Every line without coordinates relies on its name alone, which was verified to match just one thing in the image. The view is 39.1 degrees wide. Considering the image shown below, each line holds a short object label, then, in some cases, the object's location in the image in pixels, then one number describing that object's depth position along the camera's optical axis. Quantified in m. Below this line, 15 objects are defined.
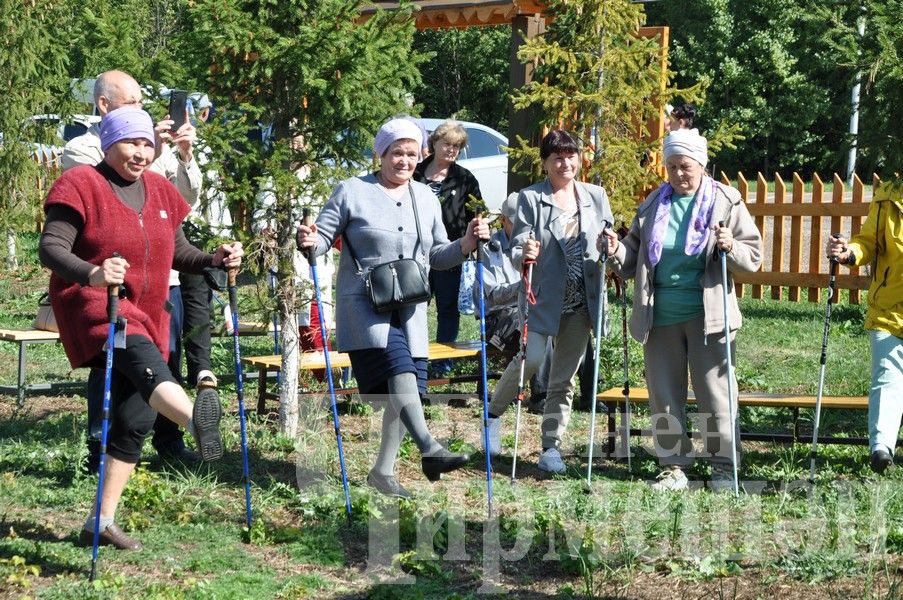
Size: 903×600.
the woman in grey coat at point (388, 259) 6.45
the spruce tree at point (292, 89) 7.21
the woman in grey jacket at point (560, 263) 7.54
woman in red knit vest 5.63
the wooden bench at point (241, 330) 9.14
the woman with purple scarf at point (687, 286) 6.98
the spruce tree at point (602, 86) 8.82
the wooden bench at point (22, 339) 8.91
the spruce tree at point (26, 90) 14.44
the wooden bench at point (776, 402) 7.70
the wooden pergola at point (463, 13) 11.98
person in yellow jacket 6.95
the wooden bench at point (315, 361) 8.52
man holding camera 6.82
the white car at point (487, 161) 17.94
